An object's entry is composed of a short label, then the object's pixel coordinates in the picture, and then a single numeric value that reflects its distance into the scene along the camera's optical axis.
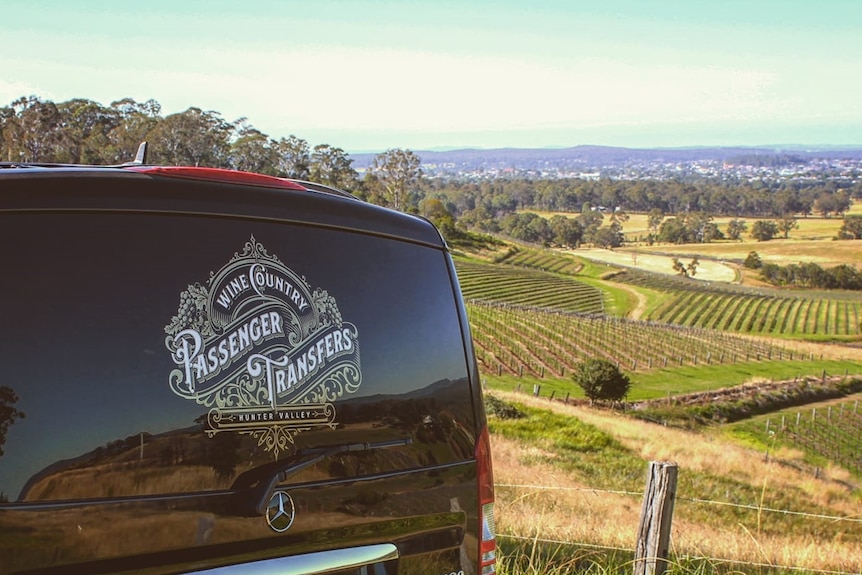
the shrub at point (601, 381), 45.66
